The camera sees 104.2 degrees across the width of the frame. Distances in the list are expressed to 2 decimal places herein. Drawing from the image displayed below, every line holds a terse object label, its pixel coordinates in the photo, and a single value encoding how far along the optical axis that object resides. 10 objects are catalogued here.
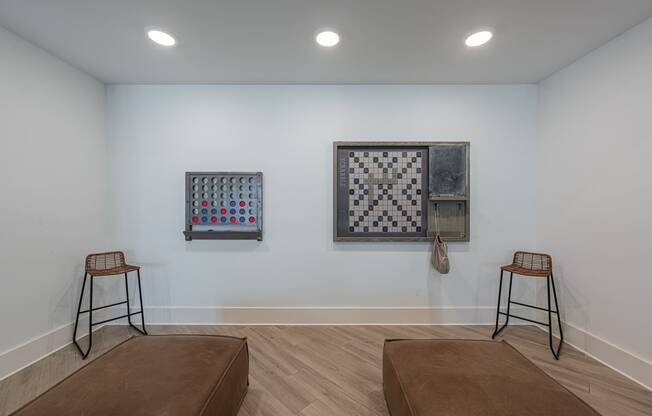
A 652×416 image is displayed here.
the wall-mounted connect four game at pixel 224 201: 2.41
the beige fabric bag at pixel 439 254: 2.28
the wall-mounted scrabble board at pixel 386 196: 2.43
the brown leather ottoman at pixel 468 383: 0.95
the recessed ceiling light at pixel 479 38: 1.73
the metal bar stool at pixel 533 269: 2.00
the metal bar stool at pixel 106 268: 2.00
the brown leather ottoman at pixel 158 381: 0.94
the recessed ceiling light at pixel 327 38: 1.73
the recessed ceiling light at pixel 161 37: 1.73
